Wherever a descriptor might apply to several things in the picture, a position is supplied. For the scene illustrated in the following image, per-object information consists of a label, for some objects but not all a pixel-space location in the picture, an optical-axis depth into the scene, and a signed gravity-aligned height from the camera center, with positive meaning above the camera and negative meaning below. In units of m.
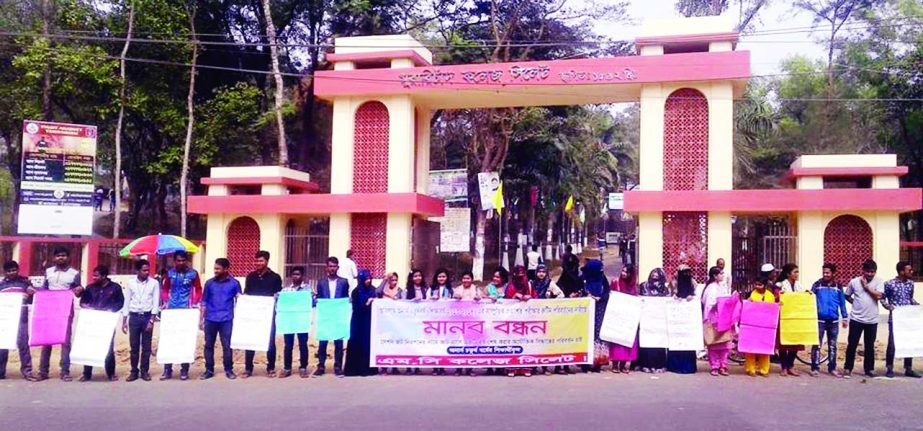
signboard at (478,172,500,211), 23.41 +2.01
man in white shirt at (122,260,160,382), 9.66 -0.87
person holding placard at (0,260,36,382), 9.75 -0.82
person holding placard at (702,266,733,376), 10.02 -1.17
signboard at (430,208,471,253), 21.89 +0.49
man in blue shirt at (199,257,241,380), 9.77 -0.88
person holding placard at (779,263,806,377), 10.05 -0.55
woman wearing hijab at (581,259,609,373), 10.24 -0.61
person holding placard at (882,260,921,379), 9.95 -0.53
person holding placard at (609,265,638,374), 10.13 -1.35
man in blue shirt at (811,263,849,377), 10.07 -0.81
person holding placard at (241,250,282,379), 10.07 -0.52
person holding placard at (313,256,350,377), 10.11 -0.62
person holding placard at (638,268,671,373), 10.16 -1.37
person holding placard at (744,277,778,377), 9.93 -1.41
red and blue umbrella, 17.30 -0.03
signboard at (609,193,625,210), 34.17 +2.22
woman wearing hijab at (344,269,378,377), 10.02 -1.22
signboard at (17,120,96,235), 19.72 +1.71
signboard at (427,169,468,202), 24.44 +2.05
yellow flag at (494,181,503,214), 23.34 +1.53
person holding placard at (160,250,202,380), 10.00 -0.55
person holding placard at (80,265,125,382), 9.78 -0.71
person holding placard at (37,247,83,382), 9.78 -0.53
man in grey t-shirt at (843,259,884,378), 9.96 -0.81
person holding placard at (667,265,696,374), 10.06 -1.37
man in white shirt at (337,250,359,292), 15.88 -0.50
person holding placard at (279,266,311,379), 10.08 -1.35
